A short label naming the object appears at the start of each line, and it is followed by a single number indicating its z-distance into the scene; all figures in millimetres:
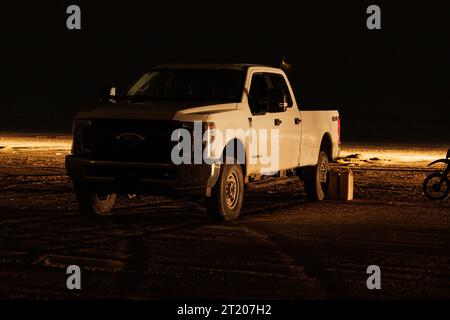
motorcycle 17734
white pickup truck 14266
